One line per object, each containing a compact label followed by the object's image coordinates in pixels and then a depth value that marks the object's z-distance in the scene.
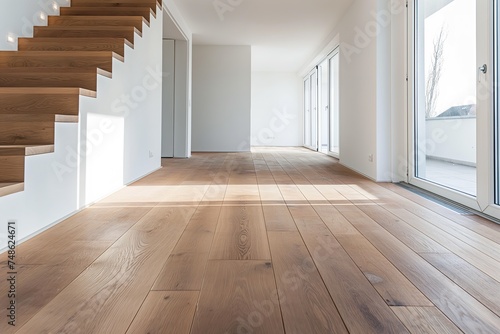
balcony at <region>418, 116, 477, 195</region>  2.49
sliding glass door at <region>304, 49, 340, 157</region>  7.02
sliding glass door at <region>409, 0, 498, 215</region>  2.25
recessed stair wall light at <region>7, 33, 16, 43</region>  2.91
